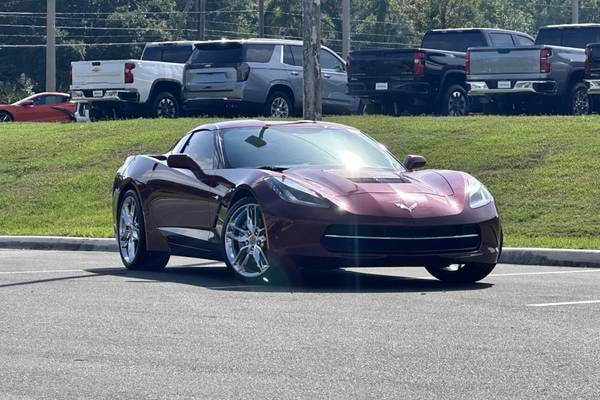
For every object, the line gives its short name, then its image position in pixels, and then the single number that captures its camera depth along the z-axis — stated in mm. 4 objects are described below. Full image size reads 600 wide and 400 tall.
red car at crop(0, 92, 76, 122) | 43281
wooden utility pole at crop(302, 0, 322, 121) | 19531
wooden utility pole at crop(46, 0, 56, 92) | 55969
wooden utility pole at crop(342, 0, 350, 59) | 50906
